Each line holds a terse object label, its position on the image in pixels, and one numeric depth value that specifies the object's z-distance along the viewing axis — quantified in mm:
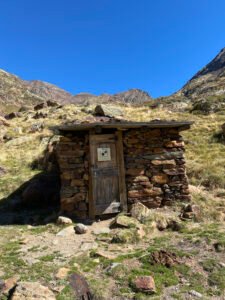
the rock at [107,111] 16255
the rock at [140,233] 5190
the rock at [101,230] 5662
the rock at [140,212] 6022
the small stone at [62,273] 3731
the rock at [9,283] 3389
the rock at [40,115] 19235
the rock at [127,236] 5054
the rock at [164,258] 4028
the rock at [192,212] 6052
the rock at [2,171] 9976
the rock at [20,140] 13556
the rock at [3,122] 16975
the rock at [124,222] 5656
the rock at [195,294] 3338
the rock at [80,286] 3317
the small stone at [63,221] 6077
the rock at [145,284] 3440
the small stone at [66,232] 5545
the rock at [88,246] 4832
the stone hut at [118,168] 6610
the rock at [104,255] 4343
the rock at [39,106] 23369
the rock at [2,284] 3427
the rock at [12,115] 21263
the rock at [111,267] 3916
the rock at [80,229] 5647
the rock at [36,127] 15692
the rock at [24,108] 24390
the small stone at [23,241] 5159
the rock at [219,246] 4487
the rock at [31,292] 3101
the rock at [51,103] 23477
